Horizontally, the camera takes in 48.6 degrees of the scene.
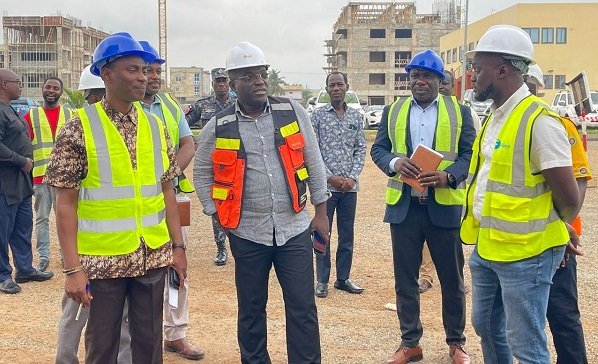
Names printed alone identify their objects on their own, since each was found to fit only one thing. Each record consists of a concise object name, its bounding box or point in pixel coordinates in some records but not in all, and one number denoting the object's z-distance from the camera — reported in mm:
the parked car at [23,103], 30586
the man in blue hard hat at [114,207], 3326
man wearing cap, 7720
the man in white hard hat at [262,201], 4156
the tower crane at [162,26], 102625
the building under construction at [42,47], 80688
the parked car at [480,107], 24953
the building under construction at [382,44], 76000
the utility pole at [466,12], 26570
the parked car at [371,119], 31141
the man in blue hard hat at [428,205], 4777
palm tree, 82438
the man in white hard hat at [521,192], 3201
